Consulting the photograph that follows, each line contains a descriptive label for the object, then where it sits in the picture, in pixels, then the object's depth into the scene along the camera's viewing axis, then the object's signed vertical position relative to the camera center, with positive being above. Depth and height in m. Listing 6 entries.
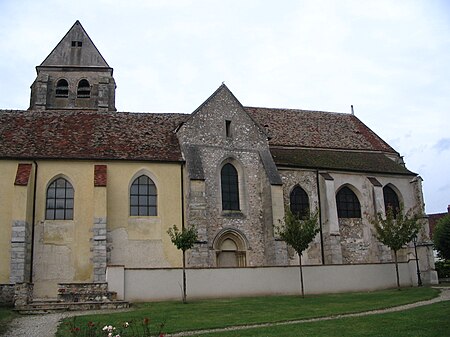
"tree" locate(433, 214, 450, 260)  36.94 +2.42
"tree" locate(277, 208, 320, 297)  25.41 +2.15
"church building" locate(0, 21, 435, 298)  26.98 +4.94
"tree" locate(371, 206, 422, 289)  27.81 +2.25
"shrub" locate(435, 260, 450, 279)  35.78 +0.26
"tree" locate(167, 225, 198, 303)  24.16 +1.92
